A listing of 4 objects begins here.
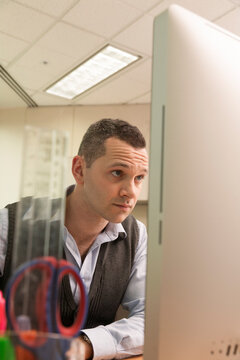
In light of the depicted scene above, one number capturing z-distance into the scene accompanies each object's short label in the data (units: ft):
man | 3.22
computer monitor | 1.67
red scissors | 1.20
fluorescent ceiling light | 10.72
